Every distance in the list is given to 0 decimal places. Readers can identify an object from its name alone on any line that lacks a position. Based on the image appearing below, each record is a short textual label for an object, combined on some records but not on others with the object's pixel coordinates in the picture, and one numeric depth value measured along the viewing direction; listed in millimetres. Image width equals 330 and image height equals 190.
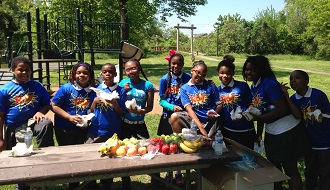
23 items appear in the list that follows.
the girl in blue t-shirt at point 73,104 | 3918
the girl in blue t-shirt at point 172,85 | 4340
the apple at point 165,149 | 3426
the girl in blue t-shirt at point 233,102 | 3977
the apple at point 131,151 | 3305
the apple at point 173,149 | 3466
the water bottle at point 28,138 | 3346
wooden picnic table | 2818
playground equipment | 8789
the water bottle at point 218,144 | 3461
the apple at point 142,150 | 3344
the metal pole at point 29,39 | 8797
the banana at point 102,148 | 3282
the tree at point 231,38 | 44031
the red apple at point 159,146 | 3457
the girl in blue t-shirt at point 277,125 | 3627
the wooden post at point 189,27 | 34938
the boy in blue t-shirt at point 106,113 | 3914
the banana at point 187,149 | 3469
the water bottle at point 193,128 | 3693
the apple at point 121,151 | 3293
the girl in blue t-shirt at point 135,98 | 4113
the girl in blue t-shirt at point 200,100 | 4000
